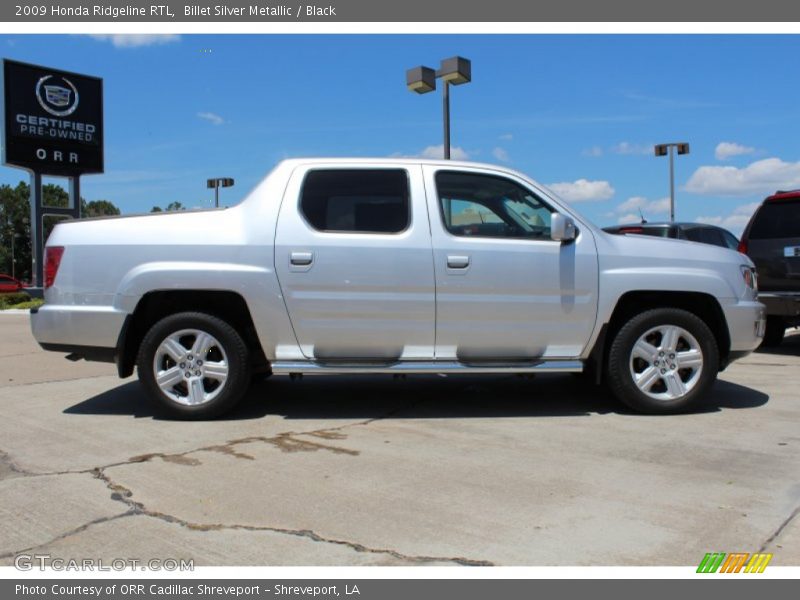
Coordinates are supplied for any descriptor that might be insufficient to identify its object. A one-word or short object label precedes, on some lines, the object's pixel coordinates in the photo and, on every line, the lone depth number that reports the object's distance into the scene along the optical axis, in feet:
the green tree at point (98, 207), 302.35
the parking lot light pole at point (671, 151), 91.30
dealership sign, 80.53
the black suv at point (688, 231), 34.47
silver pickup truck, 16.96
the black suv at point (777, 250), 26.18
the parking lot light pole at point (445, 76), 42.65
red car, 118.98
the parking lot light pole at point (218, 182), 87.69
